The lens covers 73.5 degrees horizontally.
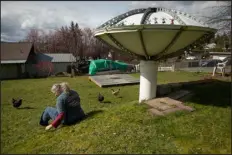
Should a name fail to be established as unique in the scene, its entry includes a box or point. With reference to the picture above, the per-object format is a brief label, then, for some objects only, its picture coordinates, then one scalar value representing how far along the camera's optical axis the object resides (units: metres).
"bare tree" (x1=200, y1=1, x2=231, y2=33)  9.75
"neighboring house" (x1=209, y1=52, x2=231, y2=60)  24.33
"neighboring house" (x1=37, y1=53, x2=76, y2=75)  20.74
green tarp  18.22
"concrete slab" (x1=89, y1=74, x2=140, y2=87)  10.39
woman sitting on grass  3.63
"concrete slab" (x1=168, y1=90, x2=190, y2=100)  4.58
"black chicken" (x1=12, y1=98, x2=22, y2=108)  6.22
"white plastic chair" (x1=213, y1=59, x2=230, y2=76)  9.73
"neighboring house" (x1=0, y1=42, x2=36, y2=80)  18.82
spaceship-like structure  3.78
